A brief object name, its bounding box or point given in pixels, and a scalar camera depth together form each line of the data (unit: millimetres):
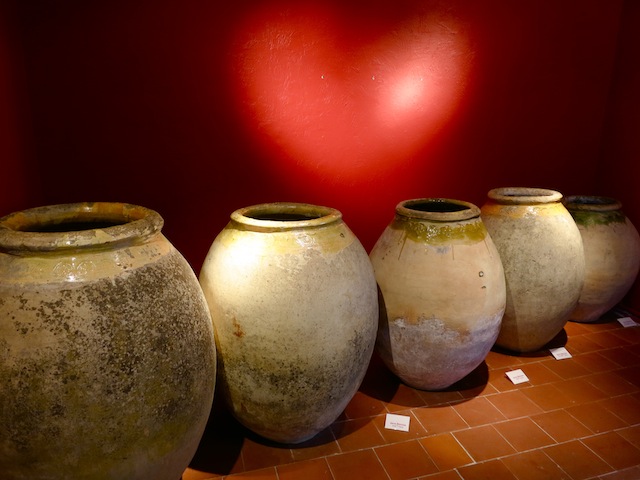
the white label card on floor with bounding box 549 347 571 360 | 3516
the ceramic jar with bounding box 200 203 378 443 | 2225
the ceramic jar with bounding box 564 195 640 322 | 3775
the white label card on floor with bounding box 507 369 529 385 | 3217
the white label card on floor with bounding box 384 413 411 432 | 2771
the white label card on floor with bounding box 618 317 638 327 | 4047
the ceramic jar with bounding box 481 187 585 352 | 3207
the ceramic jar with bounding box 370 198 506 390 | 2717
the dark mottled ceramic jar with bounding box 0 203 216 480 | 1575
